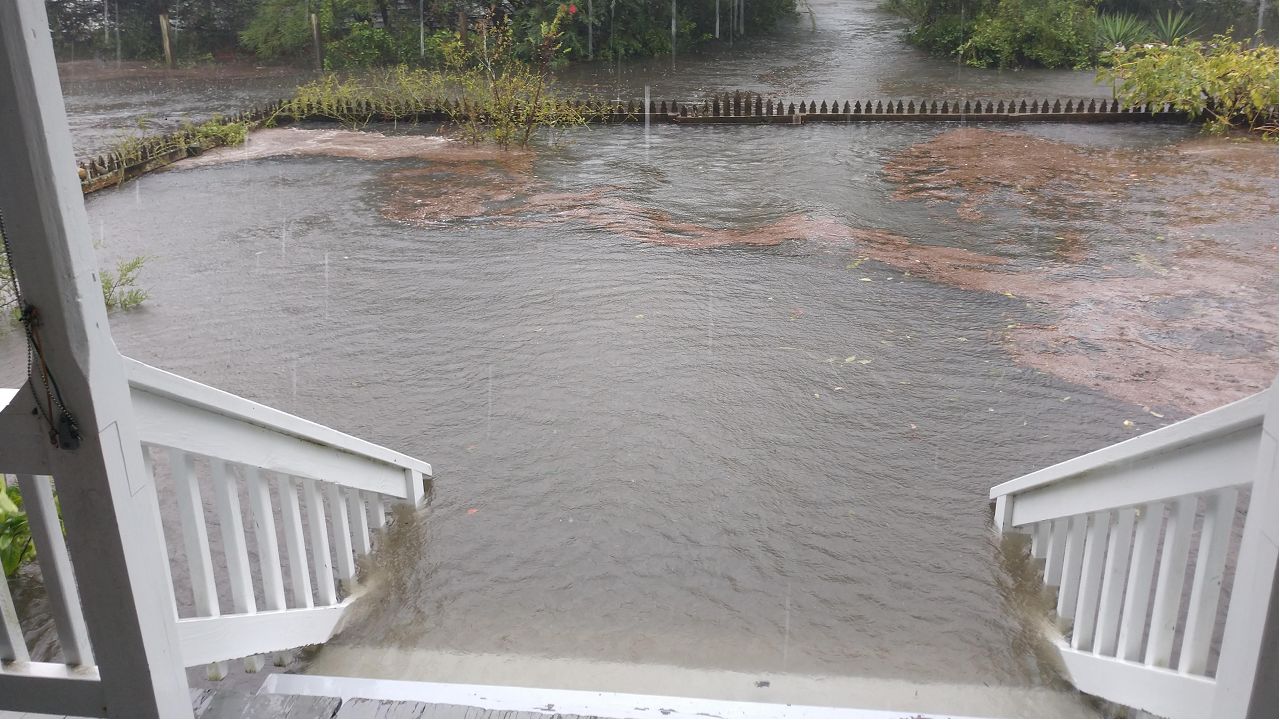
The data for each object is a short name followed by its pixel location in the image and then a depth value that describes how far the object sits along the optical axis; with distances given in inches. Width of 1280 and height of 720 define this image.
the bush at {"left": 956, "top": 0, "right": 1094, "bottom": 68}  854.5
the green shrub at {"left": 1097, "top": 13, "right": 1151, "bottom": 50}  848.3
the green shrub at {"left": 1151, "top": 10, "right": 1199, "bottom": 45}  842.2
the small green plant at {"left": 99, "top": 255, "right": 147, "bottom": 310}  285.0
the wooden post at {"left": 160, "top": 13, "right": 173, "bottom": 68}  920.9
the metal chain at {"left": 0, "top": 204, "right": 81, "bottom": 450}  69.1
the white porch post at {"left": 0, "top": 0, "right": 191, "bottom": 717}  65.5
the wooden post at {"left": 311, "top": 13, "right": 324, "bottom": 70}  901.8
